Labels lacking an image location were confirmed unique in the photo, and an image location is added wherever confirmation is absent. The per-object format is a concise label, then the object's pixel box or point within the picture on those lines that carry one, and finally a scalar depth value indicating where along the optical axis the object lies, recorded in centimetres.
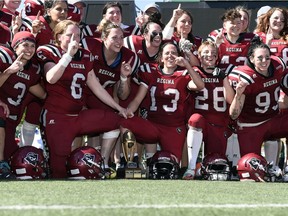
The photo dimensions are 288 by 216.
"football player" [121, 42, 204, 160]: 1333
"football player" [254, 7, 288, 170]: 1415
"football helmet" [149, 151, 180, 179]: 1266
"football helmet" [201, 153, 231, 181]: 1284
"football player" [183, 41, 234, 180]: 1320
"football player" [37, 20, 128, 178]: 1254
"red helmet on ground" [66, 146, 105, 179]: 1195
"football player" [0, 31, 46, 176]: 1213
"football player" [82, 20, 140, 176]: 1318
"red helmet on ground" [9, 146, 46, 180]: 1176
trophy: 1248
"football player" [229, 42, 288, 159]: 1314
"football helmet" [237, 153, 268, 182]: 1252
